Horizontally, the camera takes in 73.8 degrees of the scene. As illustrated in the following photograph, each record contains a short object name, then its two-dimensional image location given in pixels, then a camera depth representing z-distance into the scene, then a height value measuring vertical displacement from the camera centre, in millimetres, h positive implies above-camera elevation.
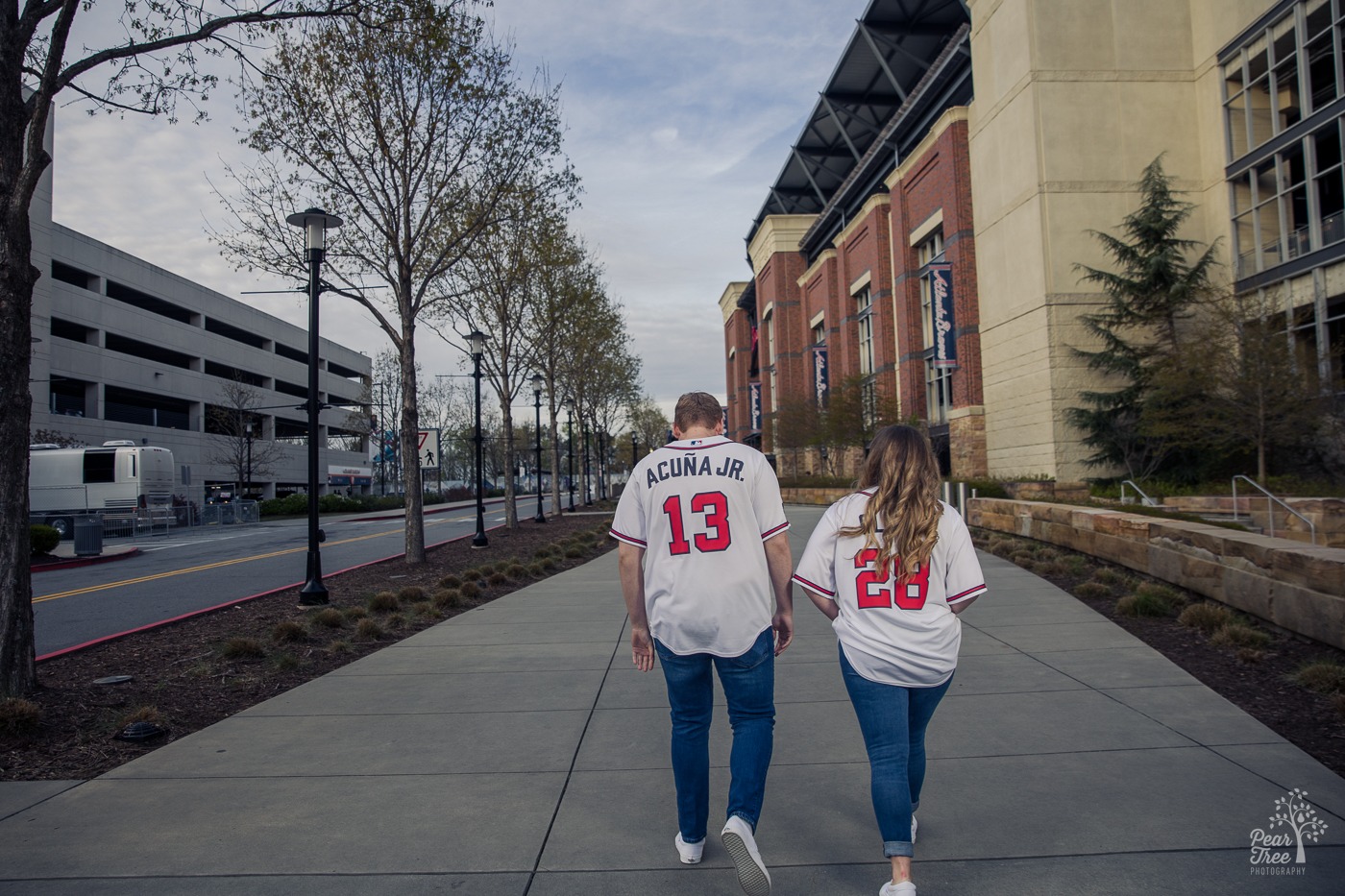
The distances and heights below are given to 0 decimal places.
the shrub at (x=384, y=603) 10164 -1336
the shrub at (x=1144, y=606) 8375 -1386
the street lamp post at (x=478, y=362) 19422 +2908
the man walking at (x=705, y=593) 3404 -460
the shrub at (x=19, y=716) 5324 -1306
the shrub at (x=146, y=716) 5688 -1427
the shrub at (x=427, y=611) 9938 -1418
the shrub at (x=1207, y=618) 7508 -1364
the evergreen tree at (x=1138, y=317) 22812 +3715
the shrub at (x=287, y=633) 8359 -1349
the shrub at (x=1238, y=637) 6863 -1405
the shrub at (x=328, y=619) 9219 -1359
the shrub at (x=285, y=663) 7375 -1439
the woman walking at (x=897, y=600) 3166 -491
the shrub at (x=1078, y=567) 11420 -1368
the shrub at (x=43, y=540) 19906 -944
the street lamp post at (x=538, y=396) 28858 +2874
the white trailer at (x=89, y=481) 30078 +521
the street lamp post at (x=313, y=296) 10969 +2448
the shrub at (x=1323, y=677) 5578 -1425
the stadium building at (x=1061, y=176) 21219 +8043
